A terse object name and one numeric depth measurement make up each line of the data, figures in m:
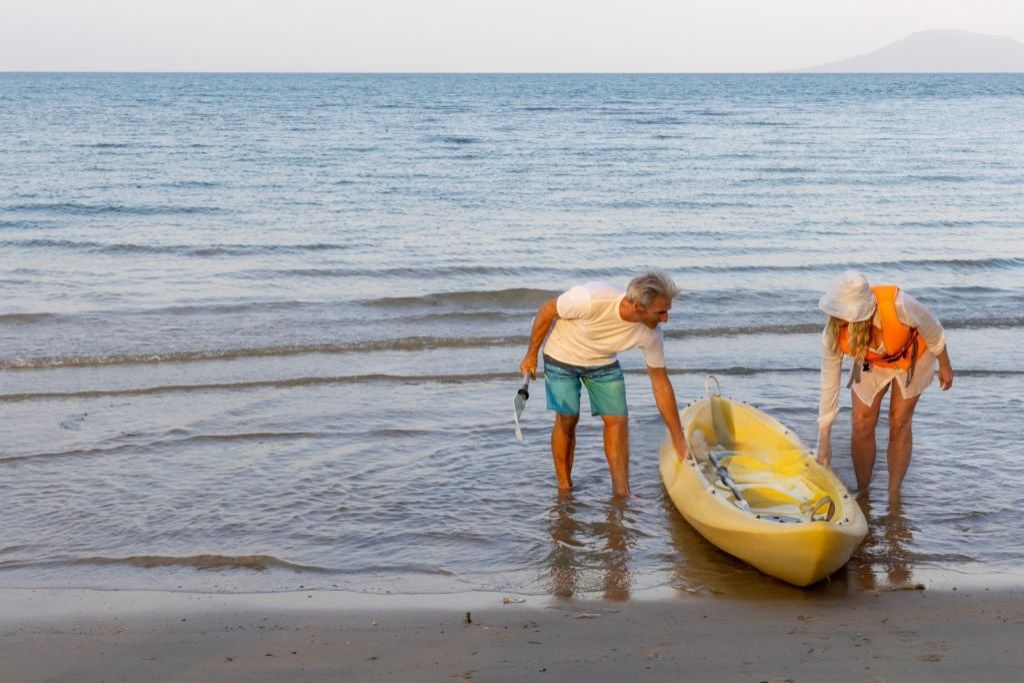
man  5.78
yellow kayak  5.05
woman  5.75
